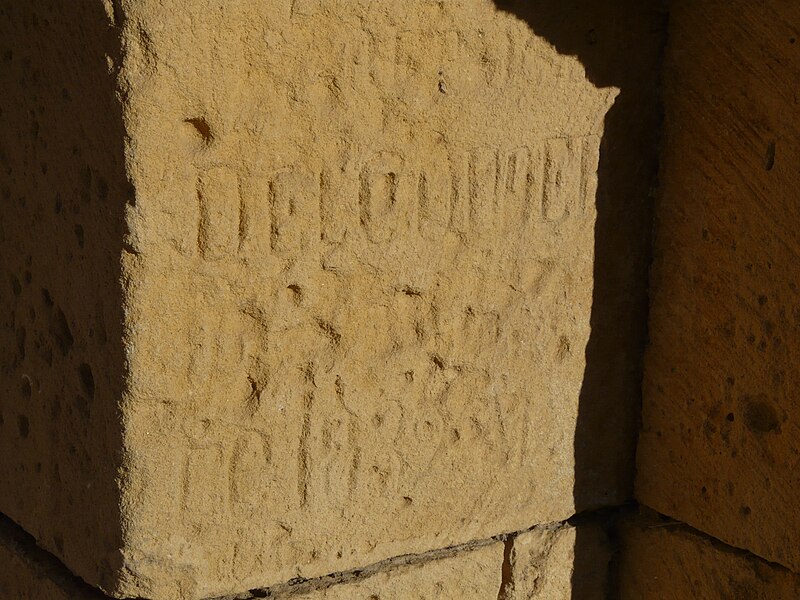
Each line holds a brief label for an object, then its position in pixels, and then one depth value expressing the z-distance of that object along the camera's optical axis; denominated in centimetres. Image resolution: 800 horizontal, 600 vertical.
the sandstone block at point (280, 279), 220
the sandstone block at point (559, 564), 281
